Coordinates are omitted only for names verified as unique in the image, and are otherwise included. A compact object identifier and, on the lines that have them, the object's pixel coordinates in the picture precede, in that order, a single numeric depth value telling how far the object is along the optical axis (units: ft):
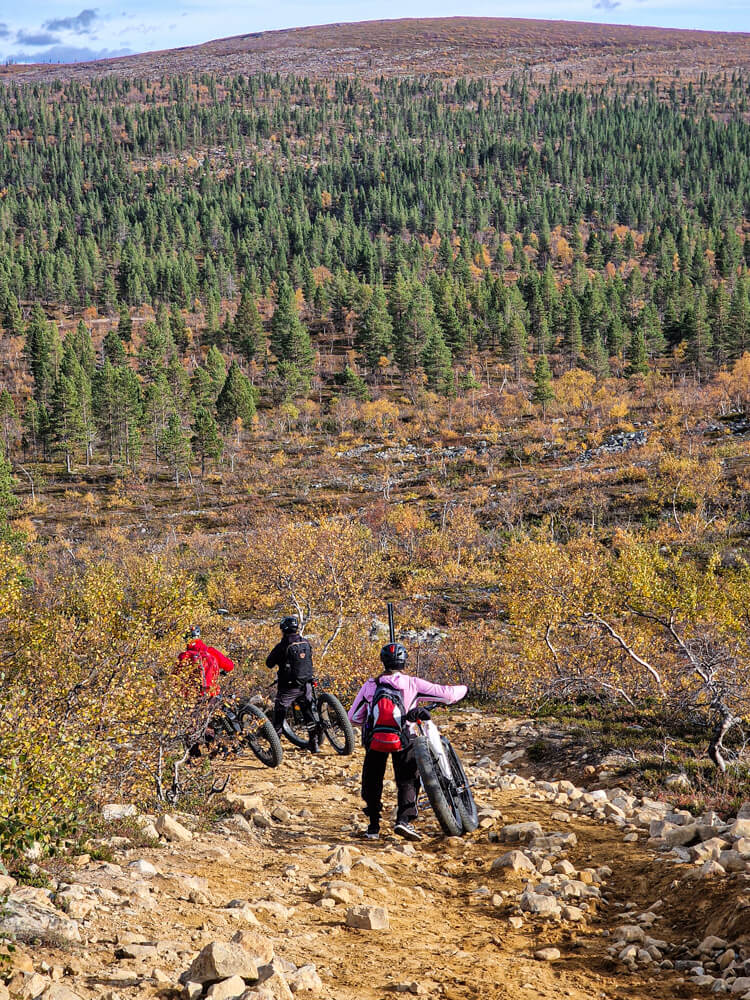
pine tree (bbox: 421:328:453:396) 347.77
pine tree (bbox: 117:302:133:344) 411.54
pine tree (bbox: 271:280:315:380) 368.68
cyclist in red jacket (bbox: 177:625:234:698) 34.81
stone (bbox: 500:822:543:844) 27.55
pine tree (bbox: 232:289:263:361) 388.57
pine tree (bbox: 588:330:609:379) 352.28
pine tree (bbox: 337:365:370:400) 350.23
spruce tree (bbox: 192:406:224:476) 298.97
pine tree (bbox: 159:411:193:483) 292.40
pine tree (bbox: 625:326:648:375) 346.13
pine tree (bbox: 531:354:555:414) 317.42
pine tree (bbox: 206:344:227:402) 350.43
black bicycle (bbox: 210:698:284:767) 38.75
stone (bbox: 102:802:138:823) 25.73
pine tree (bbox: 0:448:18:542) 204.27
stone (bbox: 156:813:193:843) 26.05
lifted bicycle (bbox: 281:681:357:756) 41.34
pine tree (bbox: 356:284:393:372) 376.89
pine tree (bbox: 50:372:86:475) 307.21
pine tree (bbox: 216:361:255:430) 322.75
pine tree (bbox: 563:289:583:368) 369.30
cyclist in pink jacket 28.09
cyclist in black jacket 40.42
